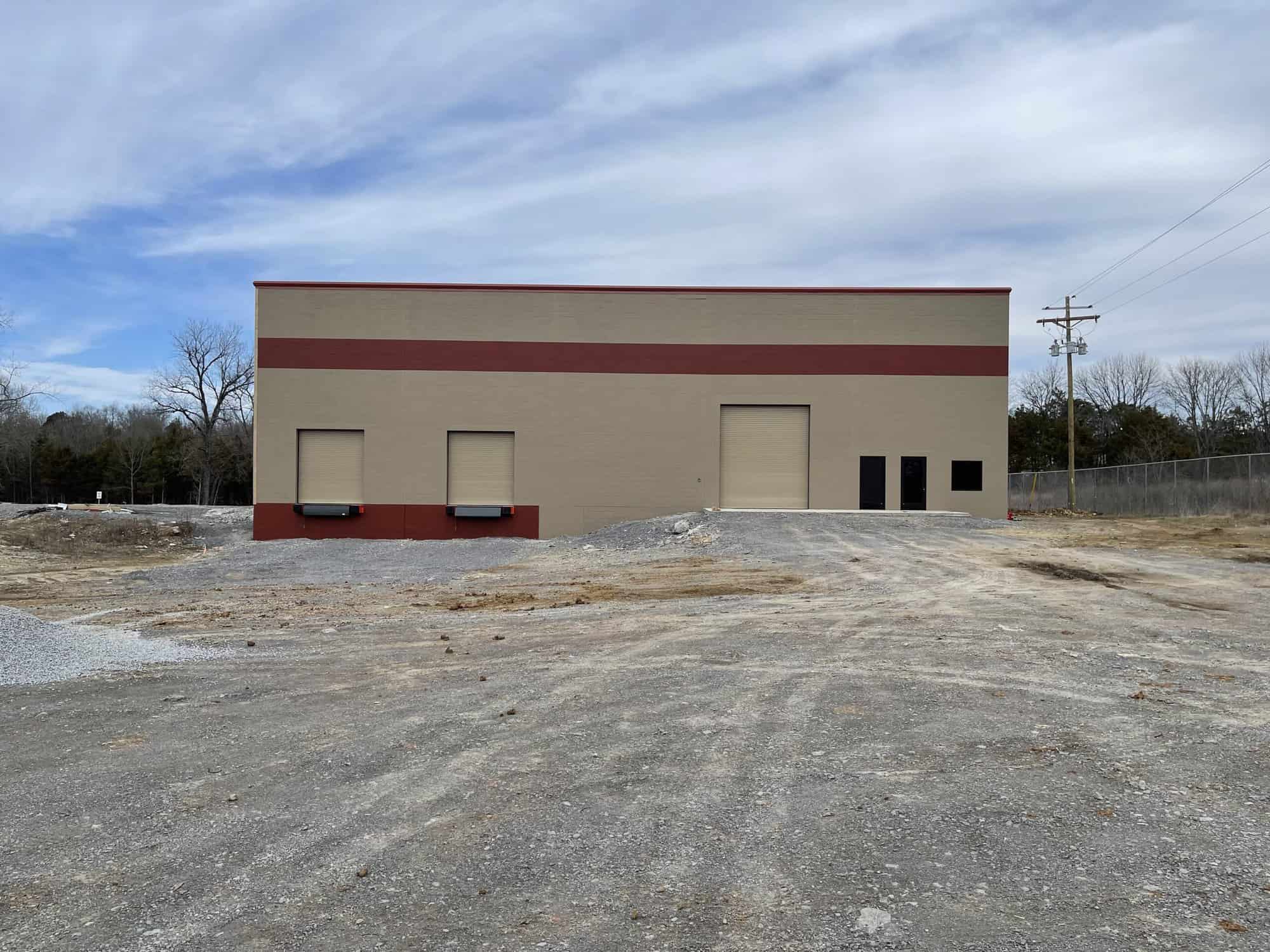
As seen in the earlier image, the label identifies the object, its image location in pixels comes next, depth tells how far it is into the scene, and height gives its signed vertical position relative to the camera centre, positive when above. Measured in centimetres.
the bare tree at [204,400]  7400 +656
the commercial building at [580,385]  2992 +310
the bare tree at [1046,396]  7888 +781
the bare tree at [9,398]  5609 +491
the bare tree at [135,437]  7750 +391
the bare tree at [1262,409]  6612 +560
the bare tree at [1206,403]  7250 +656
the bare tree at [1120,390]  7844 +808
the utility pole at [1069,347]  4608 +708
